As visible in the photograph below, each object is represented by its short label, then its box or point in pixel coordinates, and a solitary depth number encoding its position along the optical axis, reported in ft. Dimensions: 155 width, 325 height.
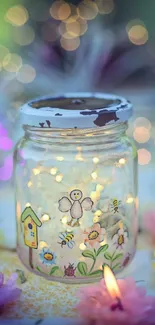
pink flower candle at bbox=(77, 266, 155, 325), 1.87
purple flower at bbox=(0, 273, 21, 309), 2.15
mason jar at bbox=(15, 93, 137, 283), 2.31
